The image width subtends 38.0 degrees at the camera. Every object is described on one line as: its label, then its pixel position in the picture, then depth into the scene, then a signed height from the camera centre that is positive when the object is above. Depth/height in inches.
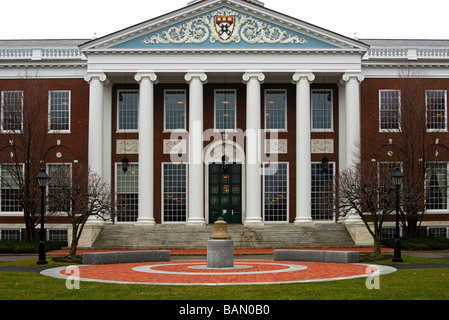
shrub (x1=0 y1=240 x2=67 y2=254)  1498.8 -159.5
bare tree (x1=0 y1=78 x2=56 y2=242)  1617.9 +91.8
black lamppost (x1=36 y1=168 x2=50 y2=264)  1159.2 -11.1
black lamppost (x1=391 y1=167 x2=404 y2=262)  1119.0 -58.8
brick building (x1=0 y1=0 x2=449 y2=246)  1727.4 +186.3
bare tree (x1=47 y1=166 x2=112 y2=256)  1261.1 -36.4
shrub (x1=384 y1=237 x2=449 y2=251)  1508.4 -160.2
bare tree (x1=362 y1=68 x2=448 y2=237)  1622.8 +86.0
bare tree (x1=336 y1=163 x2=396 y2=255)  1236.5 -32.0
